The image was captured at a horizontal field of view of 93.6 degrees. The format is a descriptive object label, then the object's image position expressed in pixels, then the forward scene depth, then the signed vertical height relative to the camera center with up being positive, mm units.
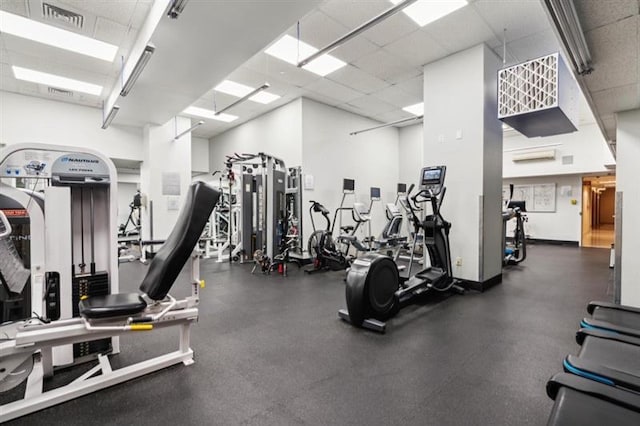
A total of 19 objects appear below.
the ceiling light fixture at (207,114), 7685 +2522
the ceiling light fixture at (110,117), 5744 +1891
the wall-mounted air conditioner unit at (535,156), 9531 +1737
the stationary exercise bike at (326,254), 5988 -914
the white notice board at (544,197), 10156 +400
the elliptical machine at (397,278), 3043 -810
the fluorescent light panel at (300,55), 4684 +2578
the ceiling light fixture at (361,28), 2711 +1873
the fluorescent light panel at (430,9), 3691 +2531
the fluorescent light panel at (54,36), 3984 +2476
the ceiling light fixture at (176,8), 2818 +1920
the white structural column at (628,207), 3564 +24
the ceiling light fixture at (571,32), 1775 +1184
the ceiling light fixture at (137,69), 3579 +1887
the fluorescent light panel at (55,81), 5379 +2432
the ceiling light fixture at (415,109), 7470 +2562
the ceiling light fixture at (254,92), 4493 +1938
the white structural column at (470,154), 4477 +862
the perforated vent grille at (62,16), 3725 +2475
